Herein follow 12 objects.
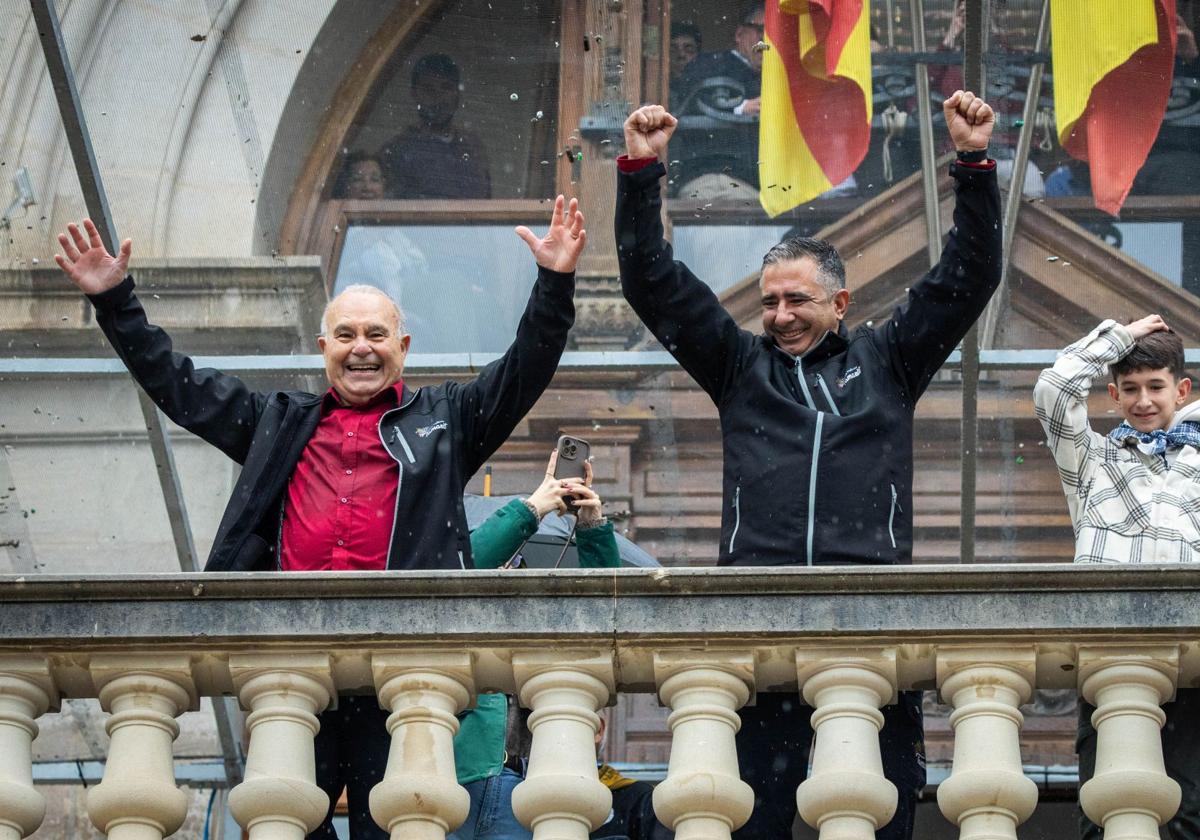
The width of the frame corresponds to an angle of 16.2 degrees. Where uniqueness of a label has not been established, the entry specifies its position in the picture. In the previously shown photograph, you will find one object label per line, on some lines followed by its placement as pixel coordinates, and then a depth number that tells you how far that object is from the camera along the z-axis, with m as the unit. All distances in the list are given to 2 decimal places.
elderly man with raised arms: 8.50
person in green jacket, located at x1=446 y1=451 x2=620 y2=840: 8.35
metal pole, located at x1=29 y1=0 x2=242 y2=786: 12.22
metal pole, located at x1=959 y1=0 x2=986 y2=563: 12.22
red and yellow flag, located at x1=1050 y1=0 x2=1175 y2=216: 13.03
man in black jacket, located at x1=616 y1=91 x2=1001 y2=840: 8.46
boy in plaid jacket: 8.91
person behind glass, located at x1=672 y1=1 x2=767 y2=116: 13.70
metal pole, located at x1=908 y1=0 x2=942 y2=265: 13.22
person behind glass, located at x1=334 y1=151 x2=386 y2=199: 14.37
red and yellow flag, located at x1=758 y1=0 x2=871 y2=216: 13.04
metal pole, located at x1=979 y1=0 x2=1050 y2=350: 13.21
